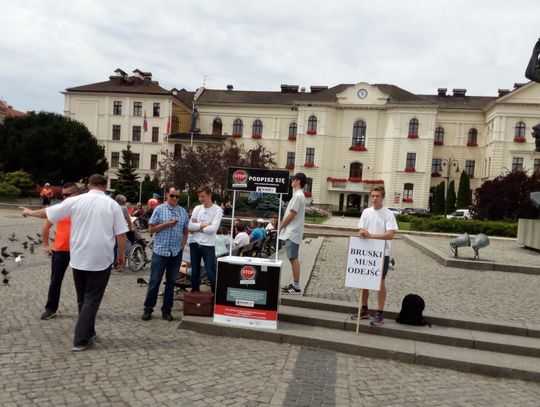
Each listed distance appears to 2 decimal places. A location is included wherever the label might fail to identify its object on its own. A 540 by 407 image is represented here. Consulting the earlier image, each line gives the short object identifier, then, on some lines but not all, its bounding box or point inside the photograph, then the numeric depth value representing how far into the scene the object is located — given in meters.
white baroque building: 60.16
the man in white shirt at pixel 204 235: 7.70
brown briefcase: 7.34
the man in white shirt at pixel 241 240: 11.88
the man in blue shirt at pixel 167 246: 7.19
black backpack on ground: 7.30
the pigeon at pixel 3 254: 11.88
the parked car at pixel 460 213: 46.36
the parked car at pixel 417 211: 53.27
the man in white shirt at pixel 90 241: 5.85
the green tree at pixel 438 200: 56.13
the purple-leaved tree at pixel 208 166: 43.34
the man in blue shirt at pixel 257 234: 14.27
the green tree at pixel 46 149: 54.09
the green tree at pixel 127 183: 51.25
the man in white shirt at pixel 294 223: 8.12
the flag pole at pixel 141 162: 66.67
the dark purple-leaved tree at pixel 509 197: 28.70
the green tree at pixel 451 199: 55.31
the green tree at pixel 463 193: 56.25
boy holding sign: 6.93
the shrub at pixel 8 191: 38.50
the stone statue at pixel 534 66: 12.08
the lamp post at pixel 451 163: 63.24
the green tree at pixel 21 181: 46.34
